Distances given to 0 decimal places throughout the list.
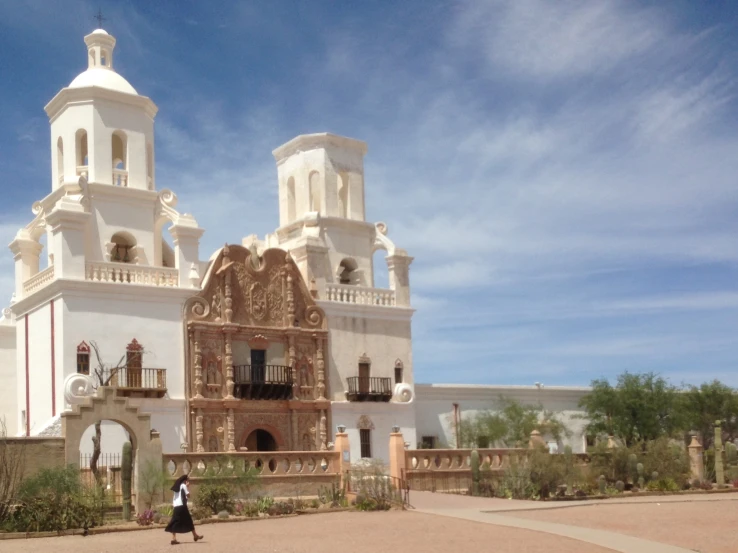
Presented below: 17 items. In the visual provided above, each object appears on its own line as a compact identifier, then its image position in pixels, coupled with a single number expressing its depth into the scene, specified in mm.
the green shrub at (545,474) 31447
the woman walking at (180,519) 20078
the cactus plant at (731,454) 42281
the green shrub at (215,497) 25516
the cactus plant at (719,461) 36688
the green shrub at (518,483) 31281
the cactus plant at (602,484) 33144
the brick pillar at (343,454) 30703
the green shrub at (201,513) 24703
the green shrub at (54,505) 22531
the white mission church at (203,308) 34406
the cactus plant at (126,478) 24625
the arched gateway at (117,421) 25906
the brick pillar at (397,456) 32031
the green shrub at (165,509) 24914
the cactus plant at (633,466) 34812
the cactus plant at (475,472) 32156
